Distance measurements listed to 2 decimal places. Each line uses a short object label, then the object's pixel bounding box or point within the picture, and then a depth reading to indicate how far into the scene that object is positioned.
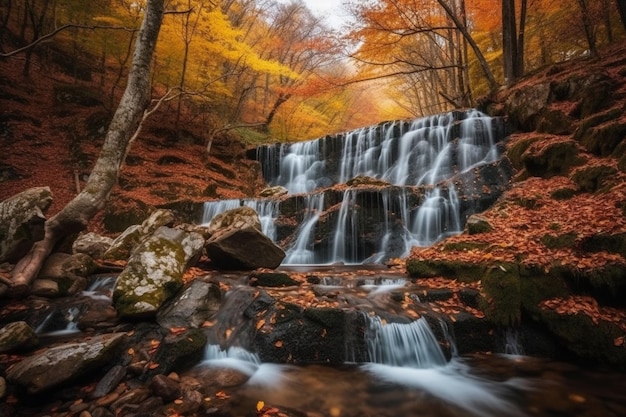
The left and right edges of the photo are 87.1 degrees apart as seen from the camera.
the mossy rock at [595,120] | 7.91
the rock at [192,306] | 4.40
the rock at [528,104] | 10.56
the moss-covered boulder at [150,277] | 4.49
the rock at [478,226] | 6.46
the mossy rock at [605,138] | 7.14
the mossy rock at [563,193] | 6.95
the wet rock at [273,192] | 13.91
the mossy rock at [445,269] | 5.17
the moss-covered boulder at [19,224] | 5.16
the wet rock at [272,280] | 5.66
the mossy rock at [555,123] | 9.16
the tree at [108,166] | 5.33
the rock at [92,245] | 7.51
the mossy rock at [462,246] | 5.88
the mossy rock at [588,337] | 3.92
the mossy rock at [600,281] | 4.27
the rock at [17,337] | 3.77
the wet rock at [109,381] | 3.25
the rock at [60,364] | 3.12
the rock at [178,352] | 3.63
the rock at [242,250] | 6.65
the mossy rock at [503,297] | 4.43
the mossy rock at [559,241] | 5.04
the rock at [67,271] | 5.48
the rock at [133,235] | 7.41
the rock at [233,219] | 7.87
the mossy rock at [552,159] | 7.89
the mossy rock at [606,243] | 4.52
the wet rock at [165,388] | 3.20
